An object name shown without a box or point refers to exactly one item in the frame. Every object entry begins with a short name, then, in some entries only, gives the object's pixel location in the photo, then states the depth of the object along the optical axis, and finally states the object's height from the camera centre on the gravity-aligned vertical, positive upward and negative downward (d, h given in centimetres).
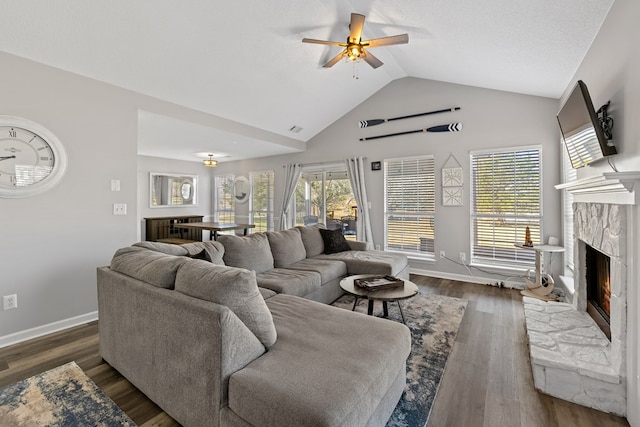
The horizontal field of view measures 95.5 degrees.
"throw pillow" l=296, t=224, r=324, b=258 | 424 -39
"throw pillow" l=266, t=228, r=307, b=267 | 366 -43
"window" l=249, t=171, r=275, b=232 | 728 +37
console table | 651 -39
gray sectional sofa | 123 -72
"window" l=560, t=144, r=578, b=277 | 367 -5
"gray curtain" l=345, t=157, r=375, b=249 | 558 +33
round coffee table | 255 -72
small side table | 357 -90
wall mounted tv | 201 +65
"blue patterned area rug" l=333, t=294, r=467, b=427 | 176 -115
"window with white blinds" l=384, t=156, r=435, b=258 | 503 +16
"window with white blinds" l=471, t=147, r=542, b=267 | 417 +15
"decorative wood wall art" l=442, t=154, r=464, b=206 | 469 +51
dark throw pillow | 441 -42
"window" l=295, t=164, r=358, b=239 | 607 +33
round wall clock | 254 +53
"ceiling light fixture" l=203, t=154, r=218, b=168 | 693 +126
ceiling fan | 273 +171
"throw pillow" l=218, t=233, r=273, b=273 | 312 -42
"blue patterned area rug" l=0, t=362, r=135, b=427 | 165 -116
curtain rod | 601 +109
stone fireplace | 178 -93
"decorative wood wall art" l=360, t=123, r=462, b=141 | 466 +142
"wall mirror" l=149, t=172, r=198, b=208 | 719 +65
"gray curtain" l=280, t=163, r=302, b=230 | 668 +56
